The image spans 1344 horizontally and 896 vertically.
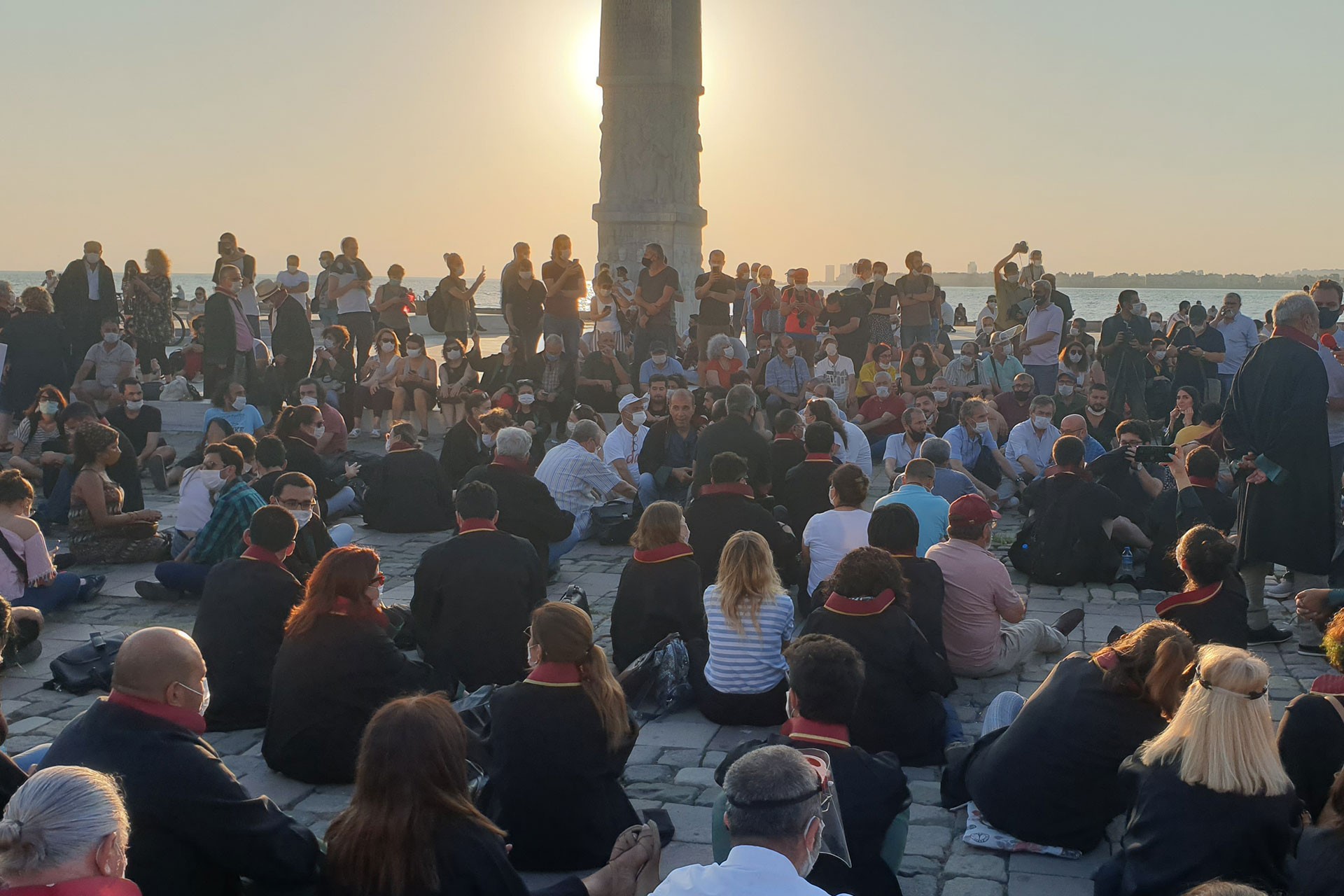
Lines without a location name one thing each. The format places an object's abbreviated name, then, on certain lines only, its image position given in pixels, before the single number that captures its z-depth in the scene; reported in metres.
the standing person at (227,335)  13.98
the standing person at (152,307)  14.56
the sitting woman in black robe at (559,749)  4.40
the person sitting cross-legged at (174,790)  3.56
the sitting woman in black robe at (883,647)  5.28
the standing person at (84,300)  14.11
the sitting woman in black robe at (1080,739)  4.32
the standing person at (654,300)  14.95
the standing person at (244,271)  15.30
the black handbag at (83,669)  6.54
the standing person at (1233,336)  15.02
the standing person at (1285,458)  7.23
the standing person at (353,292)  15.57
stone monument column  17.25
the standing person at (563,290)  14.70
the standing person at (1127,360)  14.20
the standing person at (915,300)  16.16
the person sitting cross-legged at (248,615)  5.91
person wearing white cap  10.97
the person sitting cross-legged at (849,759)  3.93
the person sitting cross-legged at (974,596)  6.43
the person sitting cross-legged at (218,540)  7.85
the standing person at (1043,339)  13.88
